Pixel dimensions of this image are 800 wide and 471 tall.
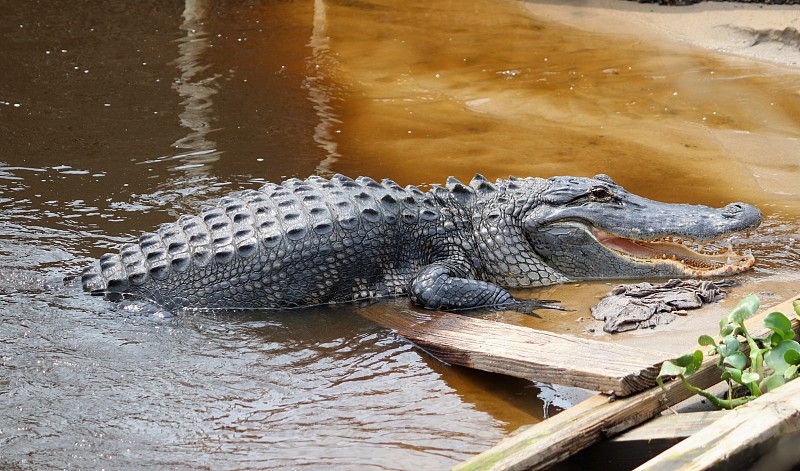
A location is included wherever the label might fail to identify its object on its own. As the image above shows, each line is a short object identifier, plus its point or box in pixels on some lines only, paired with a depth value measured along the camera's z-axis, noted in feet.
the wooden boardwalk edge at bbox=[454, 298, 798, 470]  20.29
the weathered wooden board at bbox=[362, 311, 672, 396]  23.35
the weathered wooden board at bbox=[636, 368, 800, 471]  18.62
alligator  34.81
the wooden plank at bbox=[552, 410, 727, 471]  21.09
